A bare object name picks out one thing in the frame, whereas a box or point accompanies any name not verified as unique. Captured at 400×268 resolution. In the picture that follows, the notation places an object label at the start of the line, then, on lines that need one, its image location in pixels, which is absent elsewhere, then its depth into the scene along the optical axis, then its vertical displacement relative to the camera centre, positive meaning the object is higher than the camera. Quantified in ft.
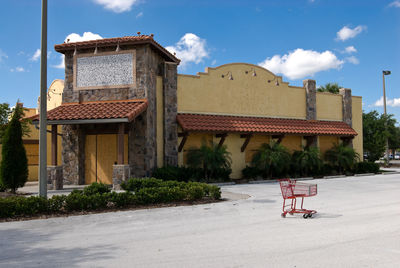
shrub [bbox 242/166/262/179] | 69.10 -3.44
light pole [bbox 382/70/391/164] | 115.34 +17.42
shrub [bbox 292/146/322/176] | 73.20 -1.29
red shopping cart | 30.78 -3.47
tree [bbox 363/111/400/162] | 115.34 +6.56
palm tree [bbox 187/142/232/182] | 61.62 -0.73
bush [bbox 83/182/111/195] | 37.04 -3.49
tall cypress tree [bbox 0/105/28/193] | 45.85 -0.33
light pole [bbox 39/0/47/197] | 33.91 +4.12
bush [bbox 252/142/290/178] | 68.23 -0.92
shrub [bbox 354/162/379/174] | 83.20 -3.30
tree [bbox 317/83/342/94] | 125.80 +23.05
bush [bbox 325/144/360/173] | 79.20 -0.78
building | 57.41 +7.72
